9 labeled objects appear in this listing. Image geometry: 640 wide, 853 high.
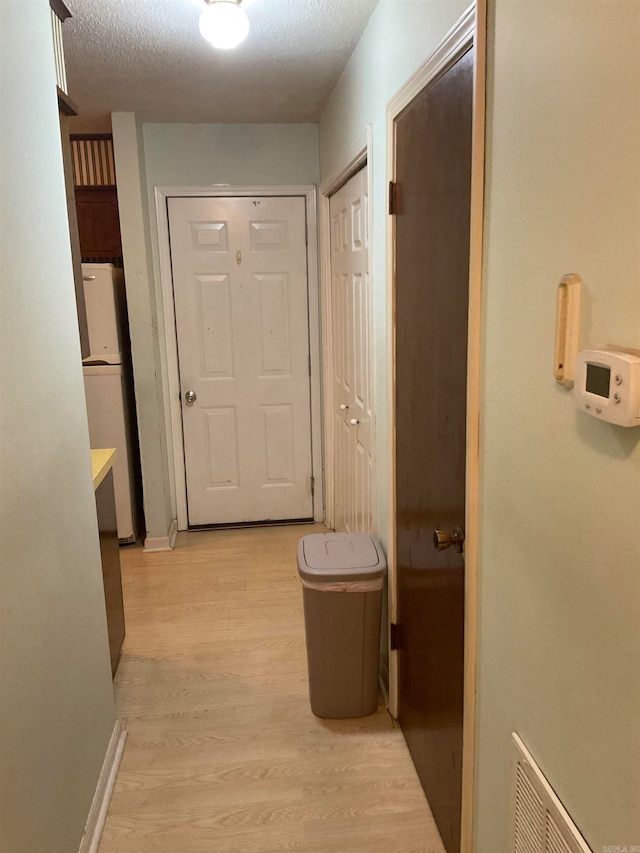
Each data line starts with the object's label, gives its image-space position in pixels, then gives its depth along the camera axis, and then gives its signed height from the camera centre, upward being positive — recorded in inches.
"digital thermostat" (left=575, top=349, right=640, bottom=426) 30.0 -4.0
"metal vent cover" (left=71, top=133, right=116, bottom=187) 149.2 +37.4
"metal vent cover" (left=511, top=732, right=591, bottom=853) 39.1 -33.5
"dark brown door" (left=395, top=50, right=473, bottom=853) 56.6 -10.3
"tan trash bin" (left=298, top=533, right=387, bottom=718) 84.1 -41.5
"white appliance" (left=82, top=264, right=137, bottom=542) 138.8 -13.1
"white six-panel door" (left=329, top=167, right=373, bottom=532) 103.7 -8.4
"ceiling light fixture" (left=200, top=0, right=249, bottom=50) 77.8 +35.7
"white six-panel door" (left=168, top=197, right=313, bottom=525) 145.1 -9.4
